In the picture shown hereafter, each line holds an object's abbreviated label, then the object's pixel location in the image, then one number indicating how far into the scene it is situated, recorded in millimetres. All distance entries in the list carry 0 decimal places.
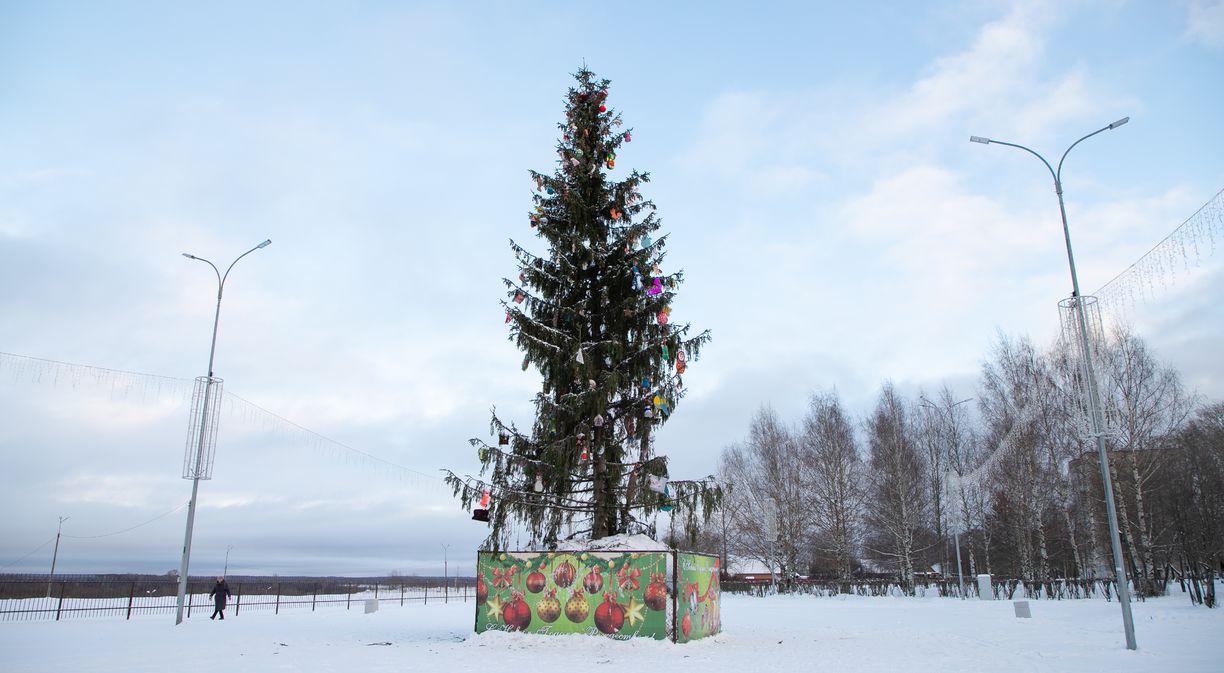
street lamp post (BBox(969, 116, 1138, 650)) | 13345
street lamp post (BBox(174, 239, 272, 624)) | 19208
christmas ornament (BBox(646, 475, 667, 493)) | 16172
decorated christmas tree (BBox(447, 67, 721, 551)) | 16531
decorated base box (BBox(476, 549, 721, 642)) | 15031
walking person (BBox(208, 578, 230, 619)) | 24341
